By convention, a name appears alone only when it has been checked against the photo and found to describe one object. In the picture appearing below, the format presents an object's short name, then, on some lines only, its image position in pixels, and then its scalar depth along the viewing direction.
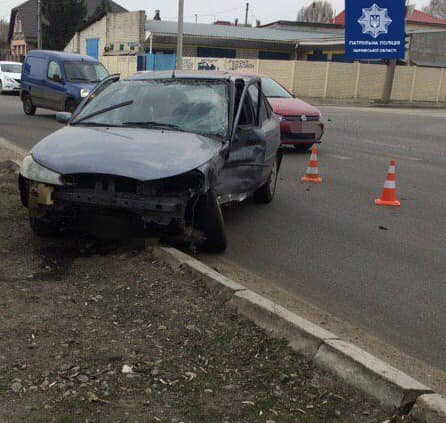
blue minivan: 18.42
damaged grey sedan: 5.46
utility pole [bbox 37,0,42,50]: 49.49
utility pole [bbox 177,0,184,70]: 29.20
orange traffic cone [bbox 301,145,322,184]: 10.65
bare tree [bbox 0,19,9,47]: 94.65
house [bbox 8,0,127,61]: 69.44
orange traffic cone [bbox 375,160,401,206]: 8.91
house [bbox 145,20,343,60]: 49.03
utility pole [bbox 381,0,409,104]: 39.00
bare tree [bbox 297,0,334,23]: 111.25
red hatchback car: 13.91
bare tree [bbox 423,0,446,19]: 110.12
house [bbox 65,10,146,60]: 47.47
